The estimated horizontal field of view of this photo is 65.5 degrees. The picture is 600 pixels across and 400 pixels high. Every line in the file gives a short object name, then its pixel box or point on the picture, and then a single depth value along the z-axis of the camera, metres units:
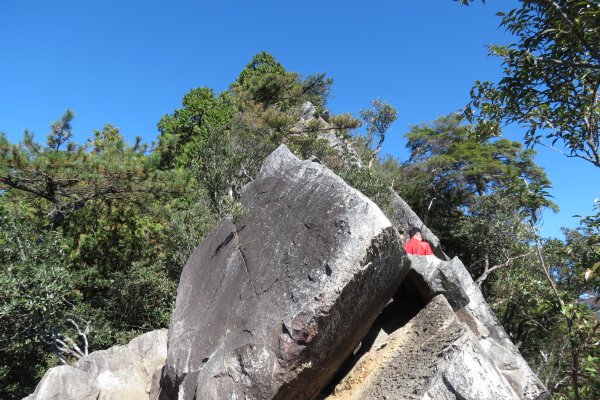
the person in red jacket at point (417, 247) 8.78
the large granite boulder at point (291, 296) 5.68
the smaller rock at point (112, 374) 8.59
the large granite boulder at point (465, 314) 7.18
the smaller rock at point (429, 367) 5.23
